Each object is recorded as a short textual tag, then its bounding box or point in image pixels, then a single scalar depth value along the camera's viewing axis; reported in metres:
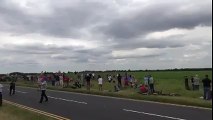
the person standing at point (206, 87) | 9.30
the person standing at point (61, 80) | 17.15
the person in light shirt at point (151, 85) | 11.50
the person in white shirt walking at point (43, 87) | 9.13
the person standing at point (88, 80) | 14.21
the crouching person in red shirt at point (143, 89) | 11.71
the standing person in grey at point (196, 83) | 12.64
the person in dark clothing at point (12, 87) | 12.75
